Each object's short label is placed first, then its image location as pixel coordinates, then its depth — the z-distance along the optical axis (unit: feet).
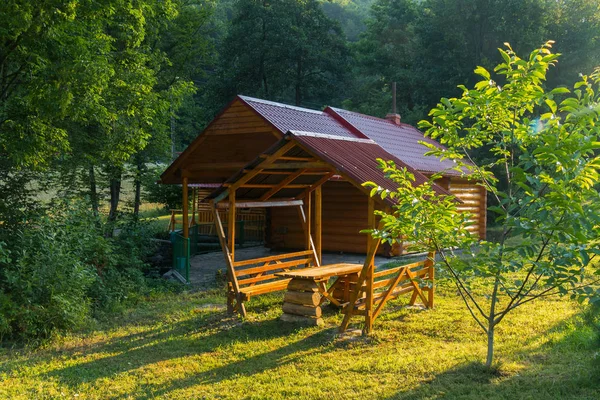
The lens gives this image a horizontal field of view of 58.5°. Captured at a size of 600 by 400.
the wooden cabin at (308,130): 44.24
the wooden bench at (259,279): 29.91
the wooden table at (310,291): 27.96
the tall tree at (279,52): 119.34
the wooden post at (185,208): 46.91
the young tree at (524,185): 15.49
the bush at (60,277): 26.11
